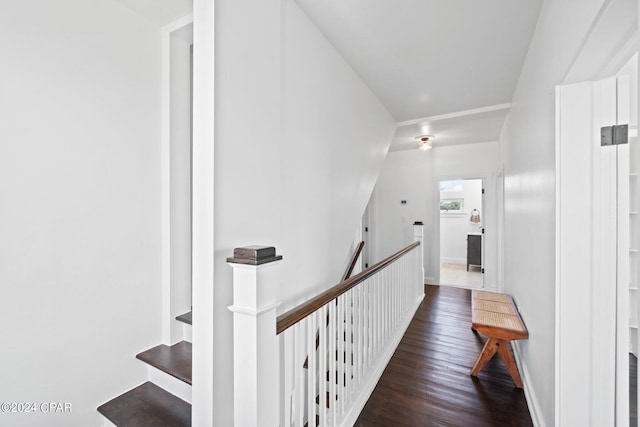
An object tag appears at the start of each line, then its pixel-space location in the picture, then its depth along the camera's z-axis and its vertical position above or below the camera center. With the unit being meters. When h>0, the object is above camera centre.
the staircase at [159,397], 1.42 -1.10
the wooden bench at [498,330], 2.04 -0.90
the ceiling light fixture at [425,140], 4.33 +1.18
